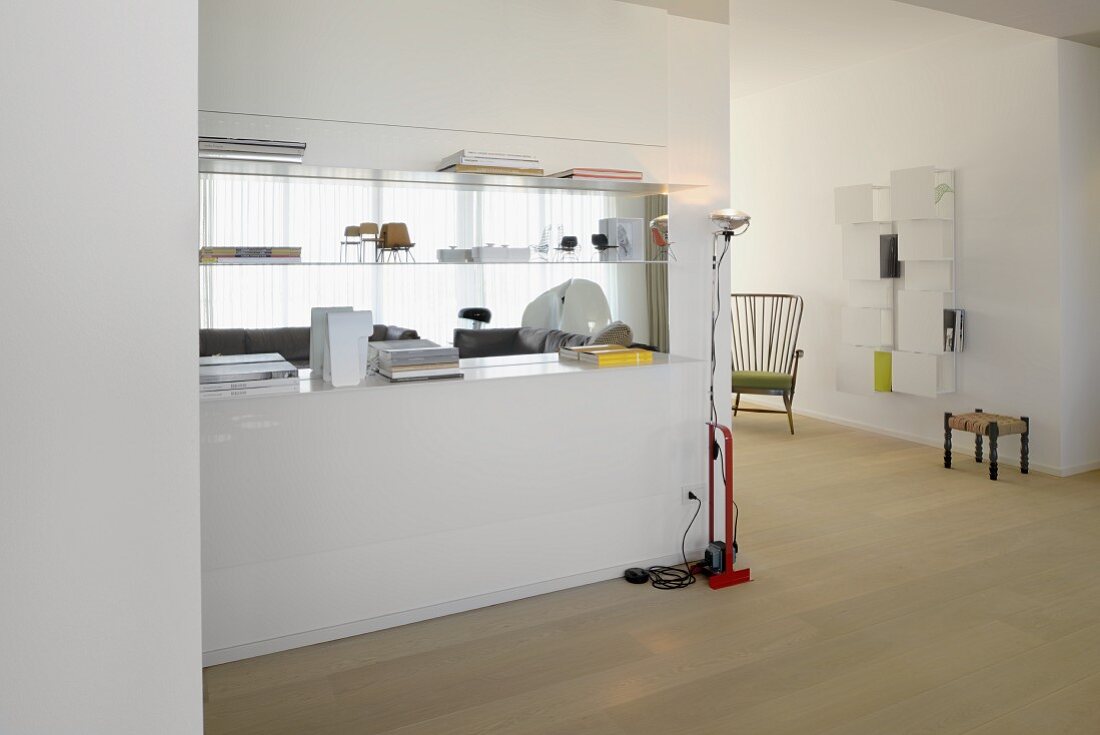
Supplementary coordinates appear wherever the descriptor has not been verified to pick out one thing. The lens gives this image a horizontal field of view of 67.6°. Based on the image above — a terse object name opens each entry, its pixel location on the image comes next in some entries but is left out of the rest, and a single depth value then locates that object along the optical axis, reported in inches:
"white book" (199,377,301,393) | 108.9
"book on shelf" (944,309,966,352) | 227.5
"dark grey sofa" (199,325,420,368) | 113.0
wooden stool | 204.8
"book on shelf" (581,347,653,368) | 139.7
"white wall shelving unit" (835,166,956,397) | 227.6
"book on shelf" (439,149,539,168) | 124.4
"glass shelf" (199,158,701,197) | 113.0
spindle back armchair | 261.4
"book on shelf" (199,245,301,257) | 109.7
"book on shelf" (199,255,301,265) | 109.6
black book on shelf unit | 243.4
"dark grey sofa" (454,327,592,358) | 131.3
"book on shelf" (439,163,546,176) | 125.0
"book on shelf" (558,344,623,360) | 141.3
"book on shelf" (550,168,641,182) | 134.6
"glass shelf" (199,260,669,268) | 112.5
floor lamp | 140.0
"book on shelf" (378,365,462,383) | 121.7
